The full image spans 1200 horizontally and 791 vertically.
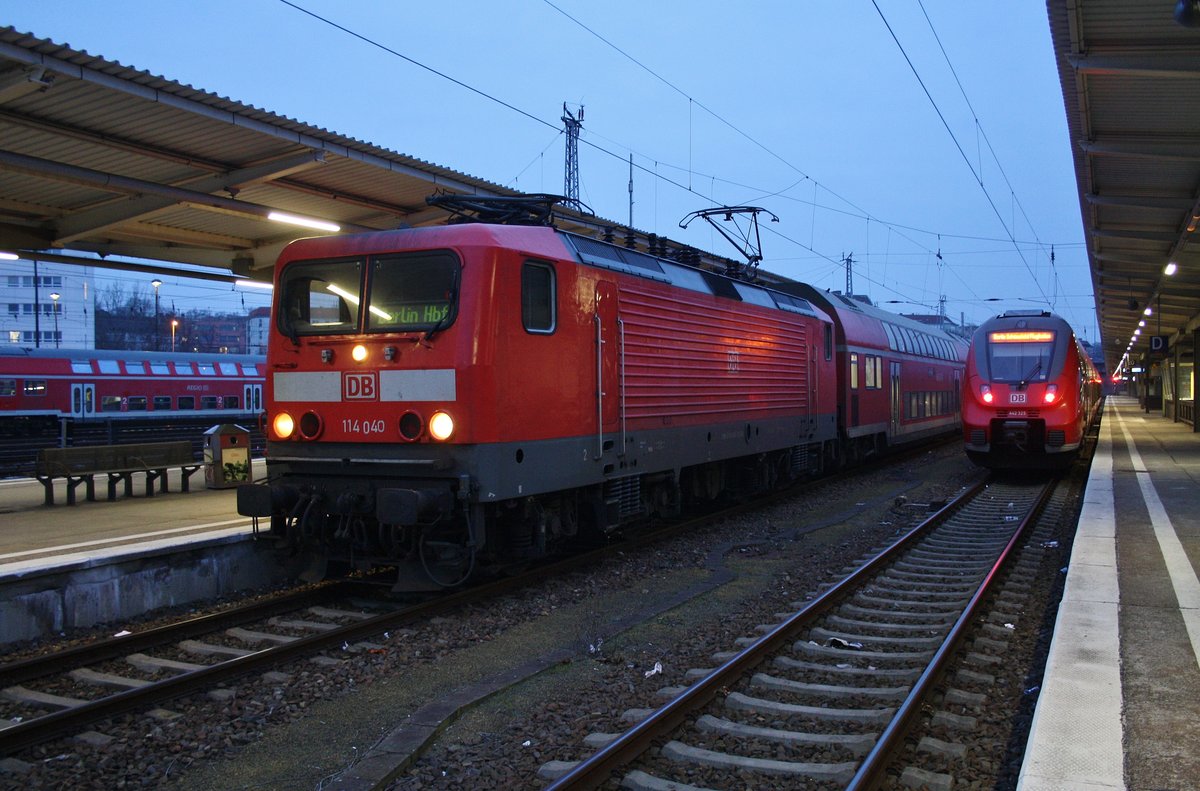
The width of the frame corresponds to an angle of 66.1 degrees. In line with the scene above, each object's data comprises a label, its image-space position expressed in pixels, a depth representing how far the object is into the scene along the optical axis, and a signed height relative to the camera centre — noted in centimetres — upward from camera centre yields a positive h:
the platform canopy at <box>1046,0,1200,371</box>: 991 +370
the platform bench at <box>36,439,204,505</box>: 1209 -83
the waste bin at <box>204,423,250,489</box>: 1383 -84
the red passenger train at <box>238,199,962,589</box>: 751 +4
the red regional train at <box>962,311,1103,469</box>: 1611 -1
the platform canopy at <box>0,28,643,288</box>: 824 +269
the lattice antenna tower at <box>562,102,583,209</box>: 2616 +710
